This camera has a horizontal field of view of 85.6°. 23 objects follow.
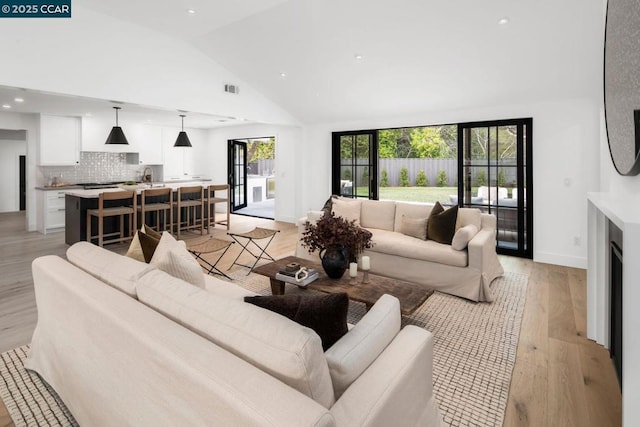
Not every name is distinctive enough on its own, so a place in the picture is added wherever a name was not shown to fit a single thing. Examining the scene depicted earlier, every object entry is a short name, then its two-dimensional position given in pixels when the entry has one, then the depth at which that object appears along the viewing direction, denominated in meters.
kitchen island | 5.52
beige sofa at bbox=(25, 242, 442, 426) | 0.95
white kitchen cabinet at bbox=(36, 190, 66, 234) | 6.65
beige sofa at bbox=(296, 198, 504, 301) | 3.50
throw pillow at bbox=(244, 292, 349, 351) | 1.33
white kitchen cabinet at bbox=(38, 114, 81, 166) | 6.81
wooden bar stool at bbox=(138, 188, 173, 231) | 6.02
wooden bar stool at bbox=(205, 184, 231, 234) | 7.09
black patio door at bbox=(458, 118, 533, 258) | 4.95
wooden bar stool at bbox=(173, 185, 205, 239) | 6.63
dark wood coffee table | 2.64
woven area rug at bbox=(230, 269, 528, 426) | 1.97
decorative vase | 3.03
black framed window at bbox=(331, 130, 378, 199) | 6.73
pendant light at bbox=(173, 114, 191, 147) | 7.45
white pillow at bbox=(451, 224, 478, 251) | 3.60
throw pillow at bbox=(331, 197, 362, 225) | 4.84
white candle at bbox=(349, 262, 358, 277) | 3.04
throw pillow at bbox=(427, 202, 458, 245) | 3.91
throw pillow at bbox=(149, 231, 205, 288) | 1.88
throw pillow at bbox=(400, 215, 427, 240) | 4.16
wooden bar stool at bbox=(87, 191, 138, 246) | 5.36
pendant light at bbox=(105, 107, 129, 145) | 6.13
